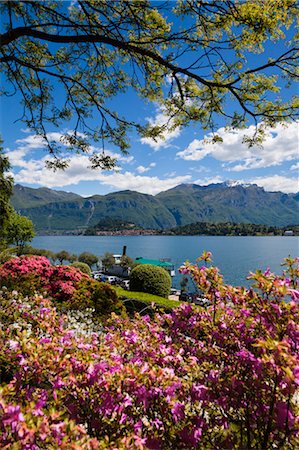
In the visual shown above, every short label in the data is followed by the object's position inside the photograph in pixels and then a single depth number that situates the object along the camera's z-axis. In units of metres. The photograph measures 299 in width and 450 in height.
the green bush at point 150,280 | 16.00
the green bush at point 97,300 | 7.86
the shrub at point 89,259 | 53.38
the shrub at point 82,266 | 27.31
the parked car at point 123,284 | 31.22
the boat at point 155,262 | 35.38
